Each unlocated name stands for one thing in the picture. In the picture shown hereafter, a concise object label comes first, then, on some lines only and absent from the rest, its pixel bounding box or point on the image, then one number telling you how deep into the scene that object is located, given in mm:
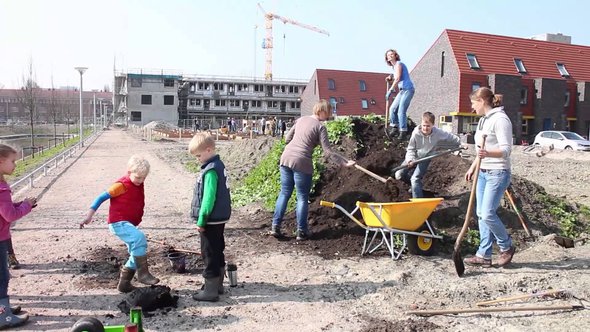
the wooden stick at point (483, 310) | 4355
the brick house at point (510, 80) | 36594
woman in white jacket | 5320
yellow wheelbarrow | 5746
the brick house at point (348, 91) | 54406
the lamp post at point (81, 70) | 28705
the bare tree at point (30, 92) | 28183
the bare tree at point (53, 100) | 35281
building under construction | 82188
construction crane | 126938
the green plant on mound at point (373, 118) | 9922
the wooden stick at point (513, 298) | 4555
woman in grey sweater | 6602
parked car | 26906
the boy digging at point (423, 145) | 6754
